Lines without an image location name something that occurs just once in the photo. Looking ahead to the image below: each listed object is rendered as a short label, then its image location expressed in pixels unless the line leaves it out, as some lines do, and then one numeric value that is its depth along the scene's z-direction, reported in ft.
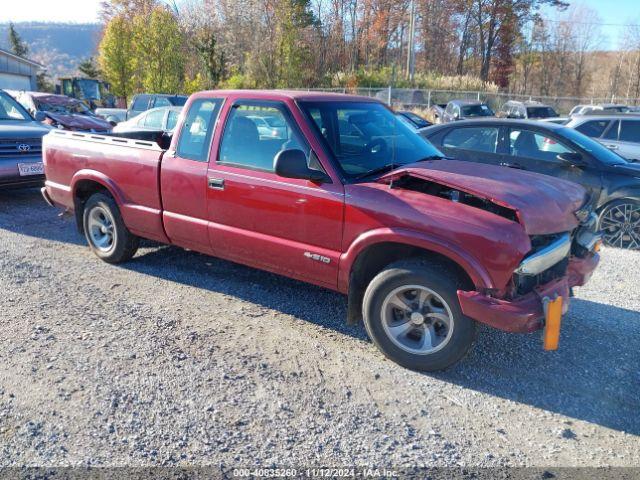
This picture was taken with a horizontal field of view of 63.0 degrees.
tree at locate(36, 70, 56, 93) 157.79
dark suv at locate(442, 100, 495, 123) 66.13
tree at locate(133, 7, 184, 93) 100.89
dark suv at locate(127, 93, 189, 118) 60.54
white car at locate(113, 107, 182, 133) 37.42
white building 115.14
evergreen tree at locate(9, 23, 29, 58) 190.80
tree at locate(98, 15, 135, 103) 107.76
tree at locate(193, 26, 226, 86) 118.83
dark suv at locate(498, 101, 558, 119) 69.56
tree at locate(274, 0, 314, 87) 116.88
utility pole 117.29
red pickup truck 10.88
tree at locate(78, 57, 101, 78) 184.24
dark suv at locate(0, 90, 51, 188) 25.76
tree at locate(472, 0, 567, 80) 143.23
